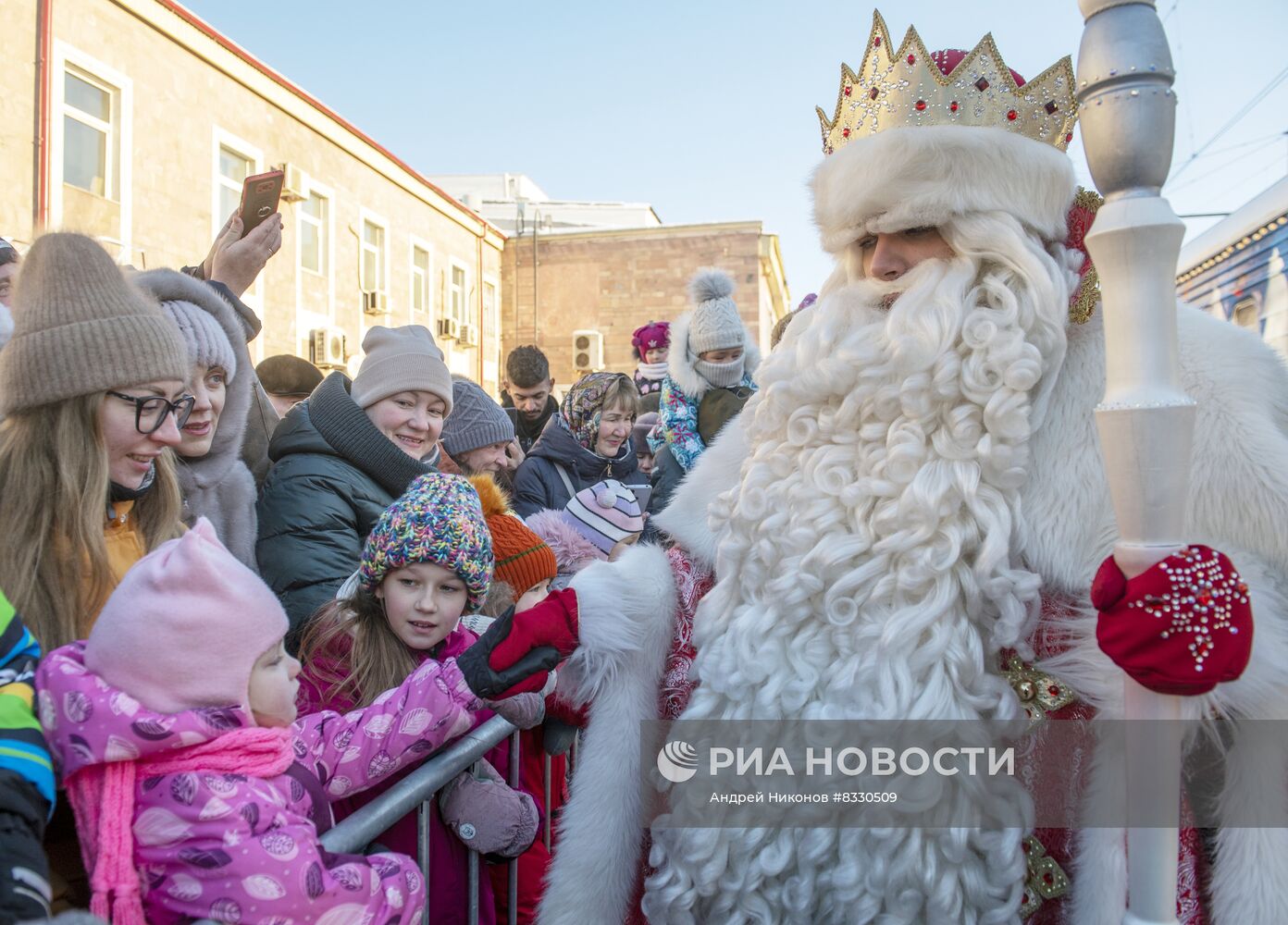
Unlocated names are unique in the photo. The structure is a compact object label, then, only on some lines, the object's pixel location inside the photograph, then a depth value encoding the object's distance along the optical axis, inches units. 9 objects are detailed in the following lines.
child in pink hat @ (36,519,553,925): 48.8
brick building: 890.7
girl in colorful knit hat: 79.6
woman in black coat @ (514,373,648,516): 164.9
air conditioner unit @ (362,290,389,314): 662.5
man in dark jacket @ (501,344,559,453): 208.8
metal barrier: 61.7
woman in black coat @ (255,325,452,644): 99.0
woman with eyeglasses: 68.7
